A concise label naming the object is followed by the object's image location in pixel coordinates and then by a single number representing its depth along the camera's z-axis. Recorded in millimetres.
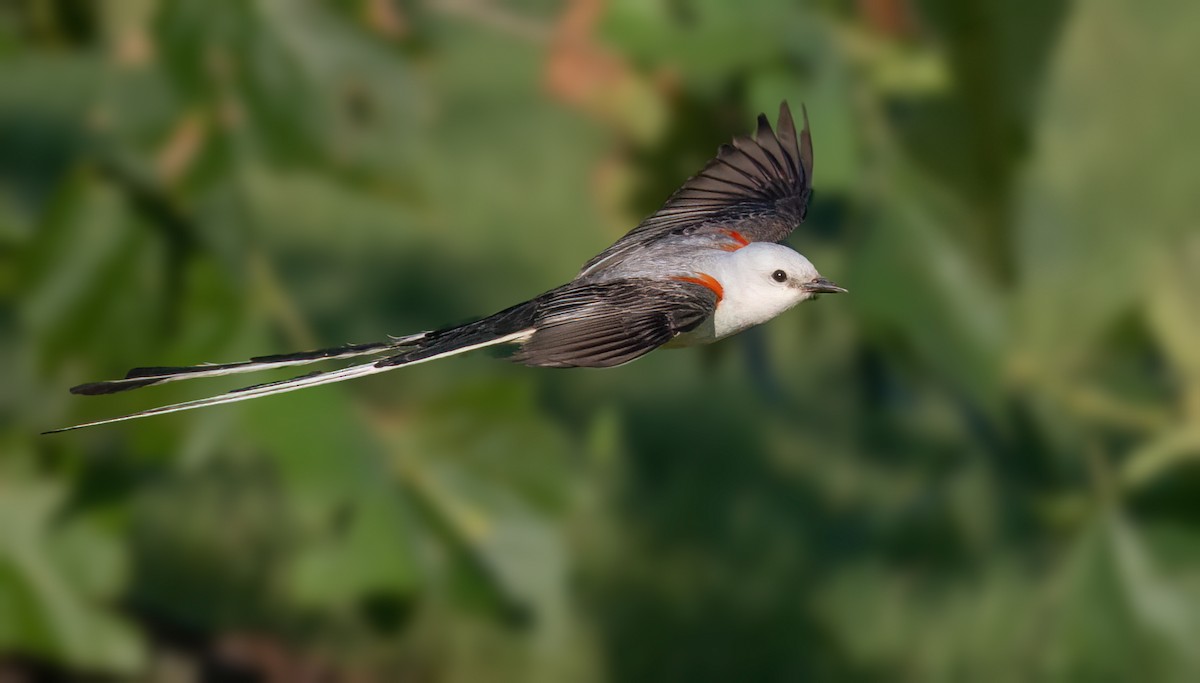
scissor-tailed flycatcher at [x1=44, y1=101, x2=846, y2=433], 4250
